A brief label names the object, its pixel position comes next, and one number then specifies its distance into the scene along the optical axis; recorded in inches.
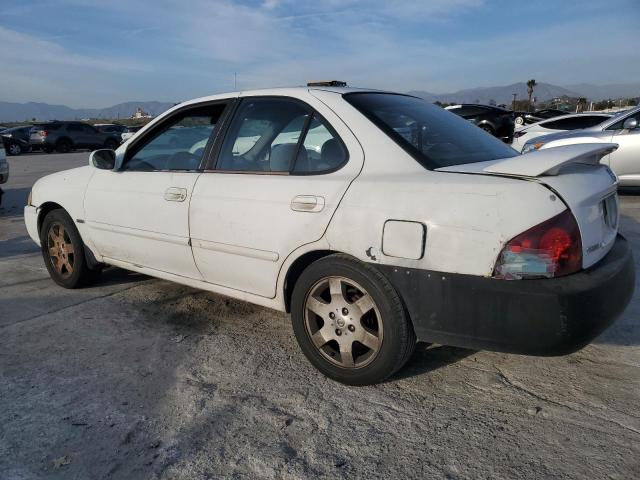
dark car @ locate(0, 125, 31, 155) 983.0
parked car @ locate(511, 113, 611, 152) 444.5
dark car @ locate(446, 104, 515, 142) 650.2
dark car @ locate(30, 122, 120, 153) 1028.5
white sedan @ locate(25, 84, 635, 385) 89.8
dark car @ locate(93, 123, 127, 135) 1171.0
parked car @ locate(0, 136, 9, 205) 357.1
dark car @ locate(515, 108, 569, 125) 665.3
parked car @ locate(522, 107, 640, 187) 327.0
